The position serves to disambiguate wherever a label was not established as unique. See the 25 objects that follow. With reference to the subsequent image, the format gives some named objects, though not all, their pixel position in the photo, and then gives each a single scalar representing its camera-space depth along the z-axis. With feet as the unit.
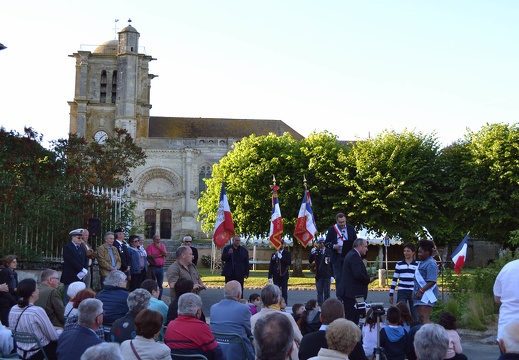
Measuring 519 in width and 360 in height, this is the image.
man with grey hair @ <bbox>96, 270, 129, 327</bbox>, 28.73
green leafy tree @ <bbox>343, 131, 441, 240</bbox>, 124.47
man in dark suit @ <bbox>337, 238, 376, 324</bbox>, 36.70
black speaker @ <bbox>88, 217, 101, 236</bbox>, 52.42
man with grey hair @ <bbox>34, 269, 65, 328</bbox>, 29.07
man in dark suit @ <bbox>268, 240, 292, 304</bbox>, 58.23
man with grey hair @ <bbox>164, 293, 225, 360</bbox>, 22.63
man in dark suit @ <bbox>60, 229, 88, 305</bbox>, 42.60
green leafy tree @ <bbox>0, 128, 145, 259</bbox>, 53.16
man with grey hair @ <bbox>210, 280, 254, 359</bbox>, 25.89
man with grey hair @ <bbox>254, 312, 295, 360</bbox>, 15.25
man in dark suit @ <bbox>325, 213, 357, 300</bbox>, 45.16
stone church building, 214.90
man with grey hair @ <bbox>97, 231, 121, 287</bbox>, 47.09
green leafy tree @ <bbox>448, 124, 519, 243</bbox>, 122.31
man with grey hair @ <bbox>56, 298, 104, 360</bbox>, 21.09
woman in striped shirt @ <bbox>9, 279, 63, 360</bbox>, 24.59
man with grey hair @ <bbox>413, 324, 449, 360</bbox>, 17.97
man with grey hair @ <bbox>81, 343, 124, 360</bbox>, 15.31
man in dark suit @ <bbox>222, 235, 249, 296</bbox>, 49.88
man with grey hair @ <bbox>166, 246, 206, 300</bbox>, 37.73
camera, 37.04
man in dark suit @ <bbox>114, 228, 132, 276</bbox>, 48.96
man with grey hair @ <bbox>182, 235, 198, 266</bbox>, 51.80
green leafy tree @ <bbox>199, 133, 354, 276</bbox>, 127.03
